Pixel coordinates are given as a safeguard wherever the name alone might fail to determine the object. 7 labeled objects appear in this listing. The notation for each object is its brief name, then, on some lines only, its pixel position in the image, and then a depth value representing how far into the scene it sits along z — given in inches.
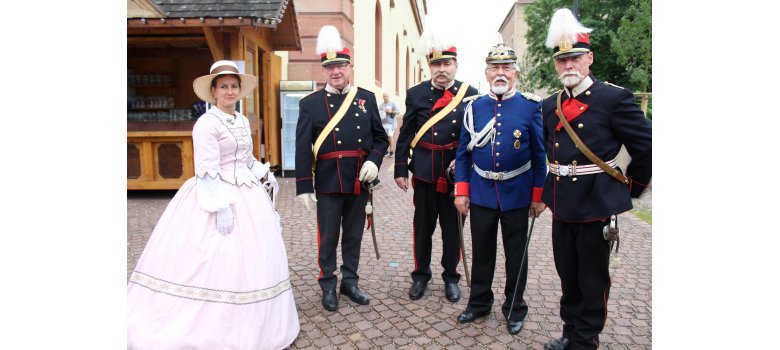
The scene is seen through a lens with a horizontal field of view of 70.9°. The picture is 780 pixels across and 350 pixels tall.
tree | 508.4
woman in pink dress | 129.6
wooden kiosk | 327.3
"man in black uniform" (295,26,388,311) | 163.6
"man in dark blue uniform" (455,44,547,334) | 143.5
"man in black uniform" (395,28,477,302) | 163.8
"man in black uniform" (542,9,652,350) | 117.0
